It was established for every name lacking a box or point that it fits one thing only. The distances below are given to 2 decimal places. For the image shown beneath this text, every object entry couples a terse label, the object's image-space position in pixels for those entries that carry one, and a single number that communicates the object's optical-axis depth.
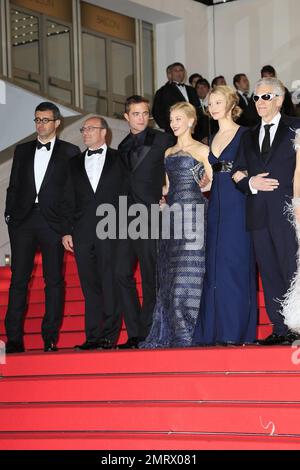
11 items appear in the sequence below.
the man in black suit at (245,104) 22.39
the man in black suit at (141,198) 12.44
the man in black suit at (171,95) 23.12
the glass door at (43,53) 29.12
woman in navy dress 11.67
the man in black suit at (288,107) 21.42
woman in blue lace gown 12.15
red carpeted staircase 9.73
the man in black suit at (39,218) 12.92
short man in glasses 12.57
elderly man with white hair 11.24
